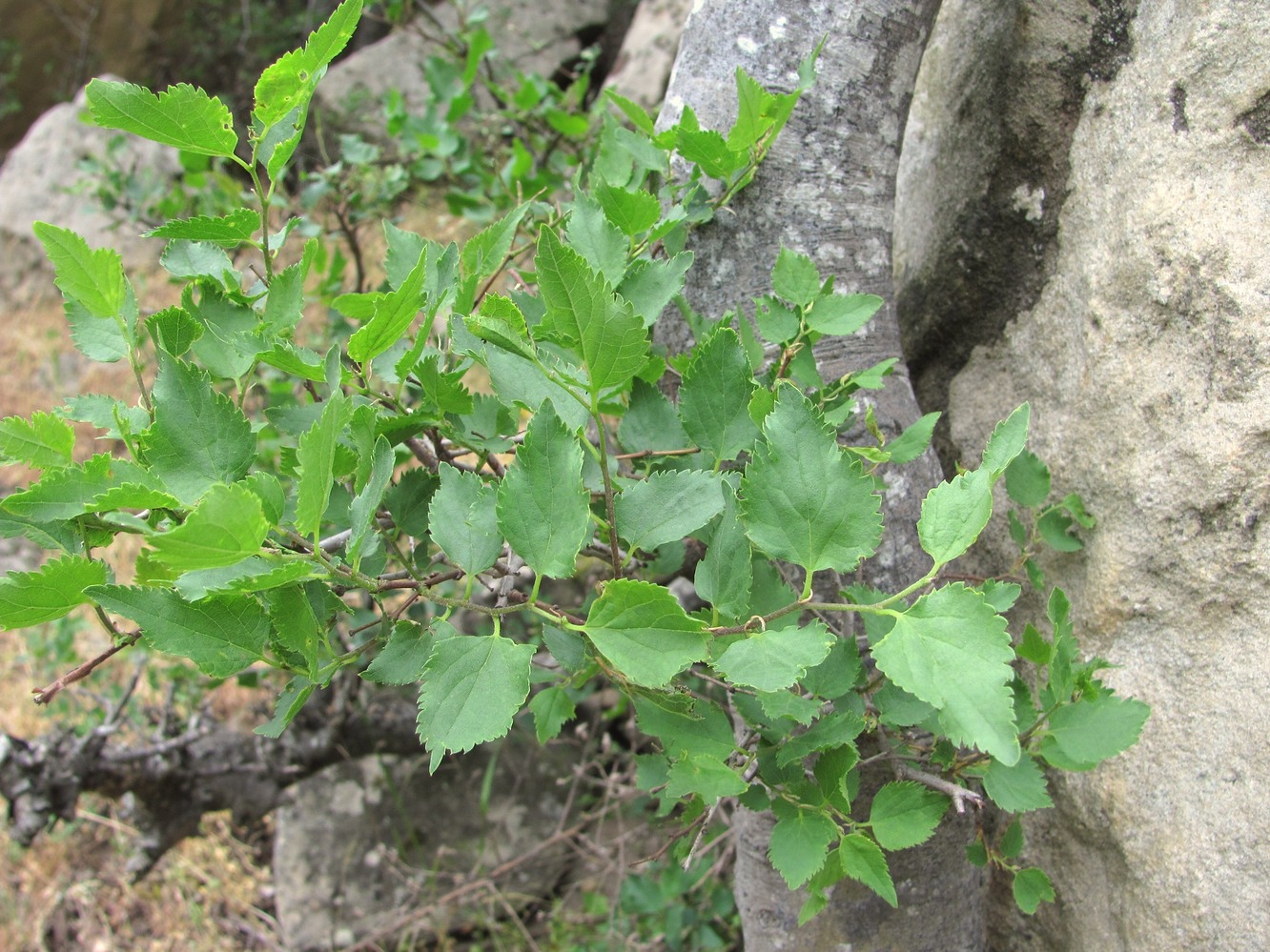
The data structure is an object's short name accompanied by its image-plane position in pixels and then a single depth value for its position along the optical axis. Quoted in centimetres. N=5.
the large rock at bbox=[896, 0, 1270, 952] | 41
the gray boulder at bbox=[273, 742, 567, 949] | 94
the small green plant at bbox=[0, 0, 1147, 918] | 31
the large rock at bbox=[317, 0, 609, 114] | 184
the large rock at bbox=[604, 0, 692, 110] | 148
